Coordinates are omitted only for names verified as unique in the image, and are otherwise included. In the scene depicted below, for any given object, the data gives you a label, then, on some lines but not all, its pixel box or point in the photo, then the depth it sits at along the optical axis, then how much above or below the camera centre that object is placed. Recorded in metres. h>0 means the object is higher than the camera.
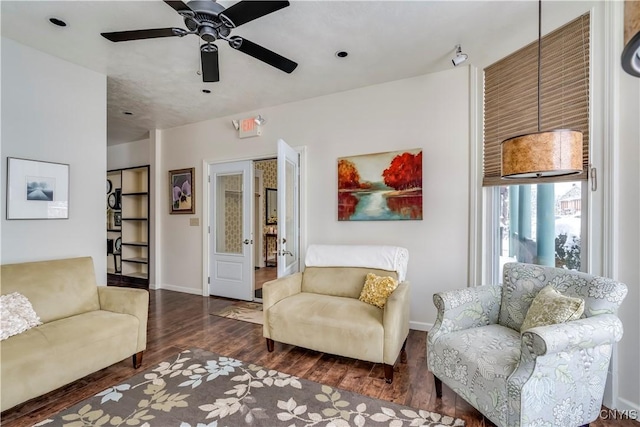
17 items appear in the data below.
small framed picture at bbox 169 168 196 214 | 4.85 +0.34
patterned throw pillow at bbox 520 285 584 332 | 1.63 -0.56
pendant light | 1.64 +0.33
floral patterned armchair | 1.46 -0.80
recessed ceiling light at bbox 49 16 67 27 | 2.33 +1.50
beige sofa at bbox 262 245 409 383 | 2.27 -0.87
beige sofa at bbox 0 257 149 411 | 1.83 -0.86
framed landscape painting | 3.31 +0.29
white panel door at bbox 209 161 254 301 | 4.45 -0.30
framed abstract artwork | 2.59 +0.20
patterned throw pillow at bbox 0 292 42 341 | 1.99 -0.73
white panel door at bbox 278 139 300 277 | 3.21 +0.01
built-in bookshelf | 5.84 -0.30
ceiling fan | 1.69 +1.17
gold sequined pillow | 2.62 -0.70
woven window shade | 2.14 +0.97
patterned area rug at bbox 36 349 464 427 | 1.83 -1.29
